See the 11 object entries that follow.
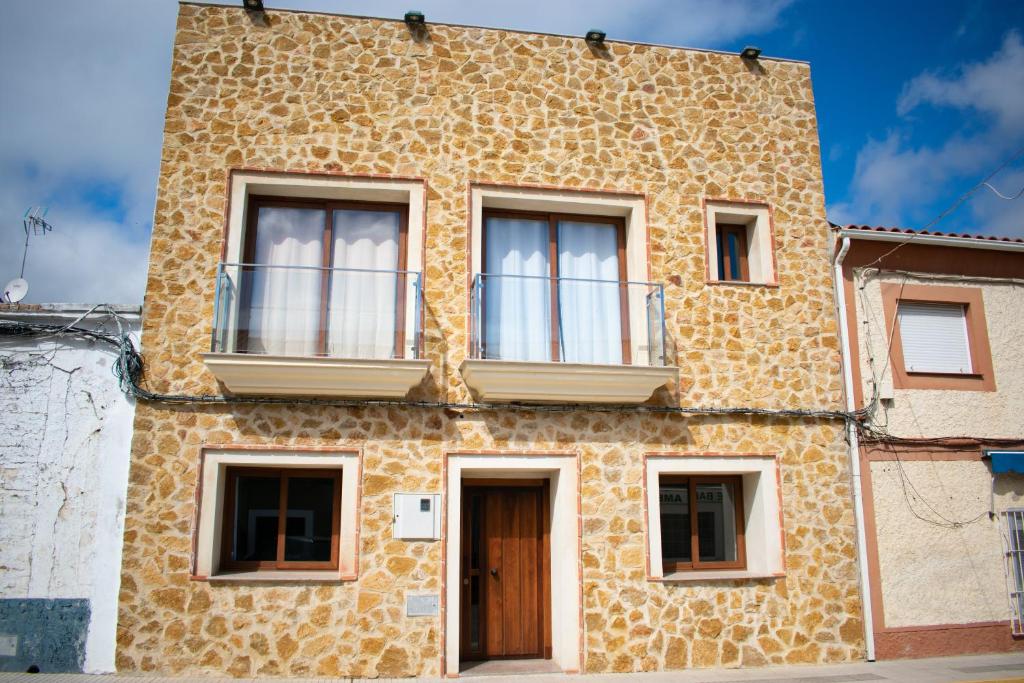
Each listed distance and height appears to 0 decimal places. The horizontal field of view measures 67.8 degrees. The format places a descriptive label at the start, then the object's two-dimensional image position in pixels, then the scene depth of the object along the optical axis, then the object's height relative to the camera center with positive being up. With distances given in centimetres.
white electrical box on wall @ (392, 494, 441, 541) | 838 +1
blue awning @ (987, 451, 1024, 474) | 970 +69
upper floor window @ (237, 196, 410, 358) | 853 +271
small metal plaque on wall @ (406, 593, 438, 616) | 826 -92
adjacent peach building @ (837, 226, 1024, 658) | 934 +108
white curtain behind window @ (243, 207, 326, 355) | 848 +263
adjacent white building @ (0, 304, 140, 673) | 793 +28
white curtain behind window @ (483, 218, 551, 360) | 902 +266
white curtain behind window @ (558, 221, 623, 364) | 912 +267
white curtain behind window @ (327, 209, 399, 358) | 861 +250
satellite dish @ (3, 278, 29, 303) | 880 +260
